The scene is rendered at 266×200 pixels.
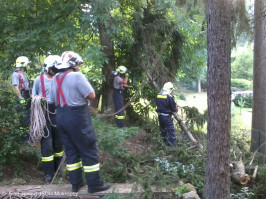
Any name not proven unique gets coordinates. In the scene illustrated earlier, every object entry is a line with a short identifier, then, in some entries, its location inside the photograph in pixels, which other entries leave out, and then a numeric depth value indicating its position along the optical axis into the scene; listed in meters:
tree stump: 5.37
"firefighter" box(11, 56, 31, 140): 6.43
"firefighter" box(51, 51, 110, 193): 4.17
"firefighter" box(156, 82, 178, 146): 8.32
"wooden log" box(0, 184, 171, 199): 4.30
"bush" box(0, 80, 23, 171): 5.12
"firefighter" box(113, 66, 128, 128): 9.37
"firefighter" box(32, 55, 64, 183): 5.14
